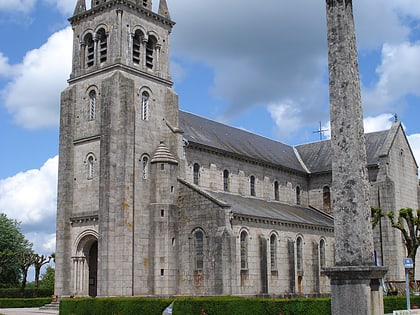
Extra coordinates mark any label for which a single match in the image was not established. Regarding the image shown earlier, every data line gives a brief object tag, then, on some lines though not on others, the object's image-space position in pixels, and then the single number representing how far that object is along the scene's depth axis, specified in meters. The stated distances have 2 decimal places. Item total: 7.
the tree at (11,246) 61.22
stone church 37.81
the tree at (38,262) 52.94
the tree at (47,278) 87.13
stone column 14.21
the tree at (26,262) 52.72
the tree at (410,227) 39.72
